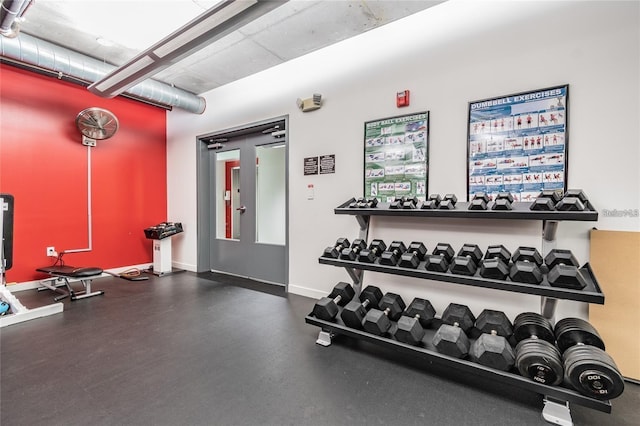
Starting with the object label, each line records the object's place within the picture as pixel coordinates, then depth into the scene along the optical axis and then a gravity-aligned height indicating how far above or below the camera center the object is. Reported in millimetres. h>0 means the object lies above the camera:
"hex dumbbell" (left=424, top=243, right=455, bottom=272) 2115 -416
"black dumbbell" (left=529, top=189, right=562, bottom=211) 1845 +24
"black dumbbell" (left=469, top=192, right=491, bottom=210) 2072 +17
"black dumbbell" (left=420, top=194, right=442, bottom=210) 2280 +9
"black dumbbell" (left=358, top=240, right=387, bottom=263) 2445 -417
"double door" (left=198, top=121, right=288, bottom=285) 4156 +21
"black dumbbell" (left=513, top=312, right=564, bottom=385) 1544 -845
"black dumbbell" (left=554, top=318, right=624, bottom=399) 1403 -825
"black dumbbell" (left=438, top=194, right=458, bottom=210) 2200 +9
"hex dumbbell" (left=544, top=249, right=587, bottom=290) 1661 -398
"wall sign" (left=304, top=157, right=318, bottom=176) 3469 +467
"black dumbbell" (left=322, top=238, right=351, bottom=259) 2644 -424
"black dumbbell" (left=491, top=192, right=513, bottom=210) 1998 +17
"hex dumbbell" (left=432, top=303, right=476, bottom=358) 1820 -883
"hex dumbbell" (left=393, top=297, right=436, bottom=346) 2000 -894
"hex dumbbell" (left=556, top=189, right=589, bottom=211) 1753 +18
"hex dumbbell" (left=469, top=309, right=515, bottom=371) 1693 -878
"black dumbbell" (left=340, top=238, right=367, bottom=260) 2549 -417
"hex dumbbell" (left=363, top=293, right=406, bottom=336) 2150 -890
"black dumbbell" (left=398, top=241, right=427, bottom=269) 2240 -418
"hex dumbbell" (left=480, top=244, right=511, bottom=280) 1900 -407
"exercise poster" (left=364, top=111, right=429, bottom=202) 2721 +473
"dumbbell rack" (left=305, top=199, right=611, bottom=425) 1539 -536
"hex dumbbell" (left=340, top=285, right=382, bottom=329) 2260 -884
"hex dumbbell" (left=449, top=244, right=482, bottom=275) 2023 -413
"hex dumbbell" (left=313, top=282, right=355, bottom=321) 2400 -867
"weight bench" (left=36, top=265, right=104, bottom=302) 3439 -889
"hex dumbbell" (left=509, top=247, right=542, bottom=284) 1782 -398
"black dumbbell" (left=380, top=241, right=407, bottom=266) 2354 -419
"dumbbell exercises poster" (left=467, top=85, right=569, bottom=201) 2139 +487
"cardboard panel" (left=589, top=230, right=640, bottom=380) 1851 -608
